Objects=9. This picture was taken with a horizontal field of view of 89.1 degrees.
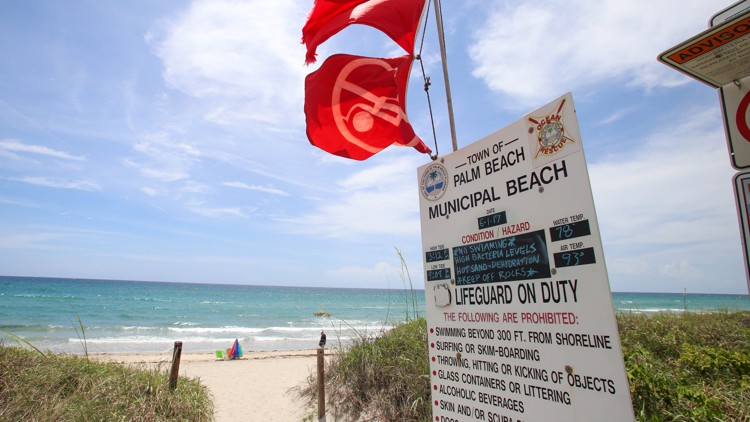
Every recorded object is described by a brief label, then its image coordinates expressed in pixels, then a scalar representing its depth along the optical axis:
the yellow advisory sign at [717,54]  1.57
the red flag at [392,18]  3.15
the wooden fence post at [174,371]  5.67
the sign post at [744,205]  1.60
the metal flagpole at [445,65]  2.78
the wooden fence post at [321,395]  5.28
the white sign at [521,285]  1.66
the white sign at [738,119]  1.72
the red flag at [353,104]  3.35
